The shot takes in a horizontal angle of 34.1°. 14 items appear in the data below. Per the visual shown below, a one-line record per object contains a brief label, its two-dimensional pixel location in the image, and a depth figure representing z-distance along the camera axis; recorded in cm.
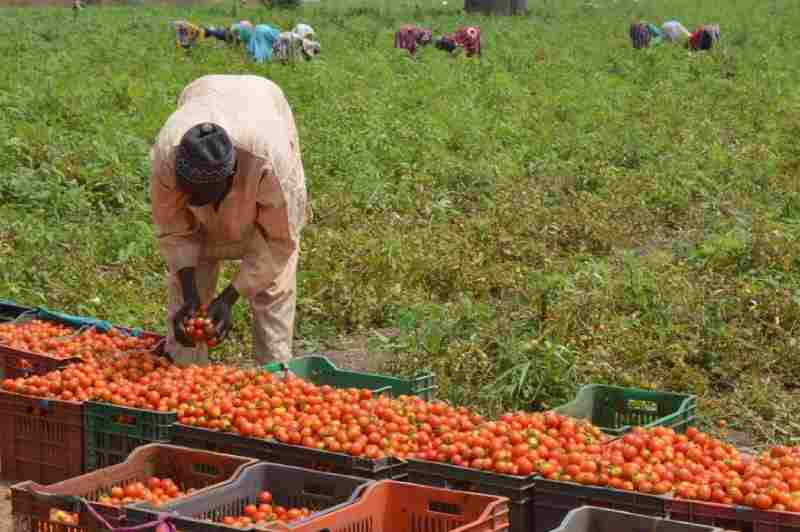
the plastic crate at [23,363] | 622
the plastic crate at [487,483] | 458
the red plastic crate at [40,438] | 550
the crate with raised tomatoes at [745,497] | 419
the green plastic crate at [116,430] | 532
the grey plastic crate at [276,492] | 450
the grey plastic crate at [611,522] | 409
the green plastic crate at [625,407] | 555
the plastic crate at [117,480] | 432
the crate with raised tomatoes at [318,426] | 489
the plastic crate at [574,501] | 438
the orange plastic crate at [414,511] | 427
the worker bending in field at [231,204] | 562
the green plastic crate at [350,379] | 588
